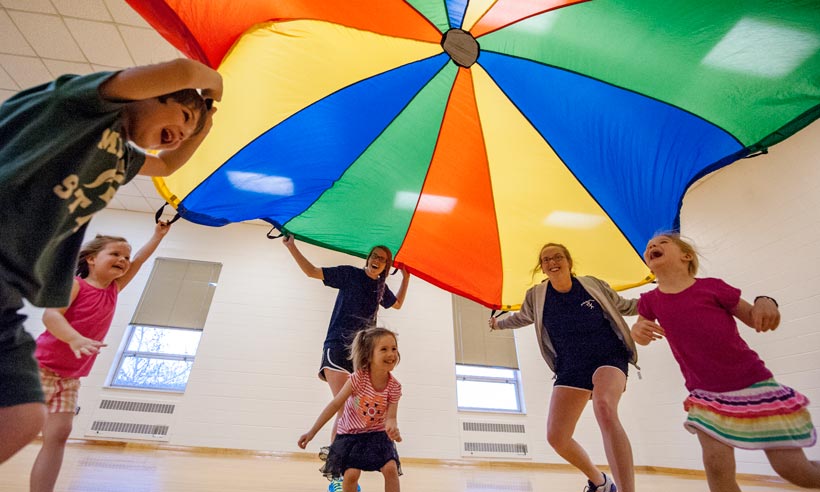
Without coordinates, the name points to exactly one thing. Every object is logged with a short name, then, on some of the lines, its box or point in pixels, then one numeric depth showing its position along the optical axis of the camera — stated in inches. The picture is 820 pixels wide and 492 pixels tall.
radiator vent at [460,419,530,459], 185.2
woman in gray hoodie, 70.5
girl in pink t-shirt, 52.0
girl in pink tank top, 56.1
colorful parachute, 71.4
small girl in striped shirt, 68.6
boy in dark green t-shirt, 30.2
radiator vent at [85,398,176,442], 173.0
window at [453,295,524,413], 201.3
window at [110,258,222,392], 189.6
